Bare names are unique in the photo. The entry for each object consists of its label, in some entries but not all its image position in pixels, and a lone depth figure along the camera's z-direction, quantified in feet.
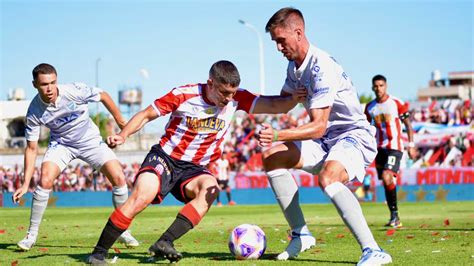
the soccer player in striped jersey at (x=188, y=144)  28.43
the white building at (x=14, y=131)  207.19
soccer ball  29.32
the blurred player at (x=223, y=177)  114.11
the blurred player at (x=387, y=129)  51.29
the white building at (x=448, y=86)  391.32
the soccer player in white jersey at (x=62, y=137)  36.68
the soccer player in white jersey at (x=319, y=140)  26.84
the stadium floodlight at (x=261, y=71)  174.09
